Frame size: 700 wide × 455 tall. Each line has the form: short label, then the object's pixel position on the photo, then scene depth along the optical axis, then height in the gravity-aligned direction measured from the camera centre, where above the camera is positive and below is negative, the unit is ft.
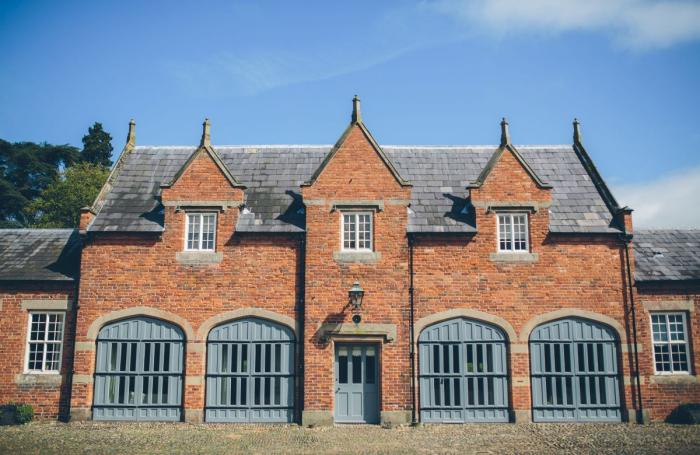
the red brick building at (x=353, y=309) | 59.21 +3.03
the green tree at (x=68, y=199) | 143.84 +35.92
